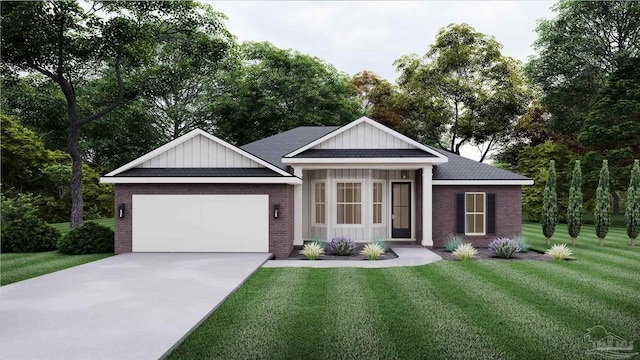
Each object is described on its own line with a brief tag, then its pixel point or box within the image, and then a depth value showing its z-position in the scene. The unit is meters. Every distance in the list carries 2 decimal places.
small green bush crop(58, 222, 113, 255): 15.24
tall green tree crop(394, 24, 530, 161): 36.34
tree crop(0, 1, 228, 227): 20.59
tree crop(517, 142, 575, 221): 32.81
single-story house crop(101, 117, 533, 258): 14.75
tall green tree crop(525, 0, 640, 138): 31.89
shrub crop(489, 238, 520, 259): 14.44
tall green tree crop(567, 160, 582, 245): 17.81
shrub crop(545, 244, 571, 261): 13.86
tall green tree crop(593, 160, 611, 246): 17.72
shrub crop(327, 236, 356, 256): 14.81
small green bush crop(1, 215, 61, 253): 15.81
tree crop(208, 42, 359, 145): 34.62
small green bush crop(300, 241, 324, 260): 13.94
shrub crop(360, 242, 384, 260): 13.89
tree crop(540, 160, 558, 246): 17.47
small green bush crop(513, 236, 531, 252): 15.75
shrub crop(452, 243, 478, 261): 13.78
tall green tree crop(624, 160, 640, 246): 17.75
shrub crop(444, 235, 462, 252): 16.09
